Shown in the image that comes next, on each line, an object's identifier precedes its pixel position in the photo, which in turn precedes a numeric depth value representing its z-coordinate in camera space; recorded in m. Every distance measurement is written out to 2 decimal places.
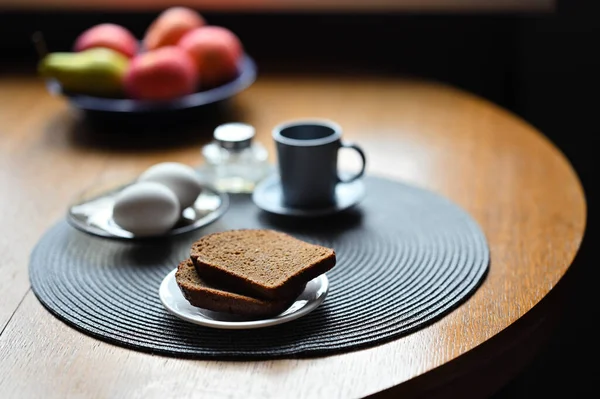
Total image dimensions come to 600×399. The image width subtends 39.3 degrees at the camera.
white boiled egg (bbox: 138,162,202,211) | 1.04
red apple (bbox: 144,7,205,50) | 1.52
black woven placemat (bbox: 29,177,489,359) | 0.79
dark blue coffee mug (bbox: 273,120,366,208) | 1.04
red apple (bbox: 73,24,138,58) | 1.49
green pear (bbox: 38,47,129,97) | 1.41
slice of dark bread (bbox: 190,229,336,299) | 0.81
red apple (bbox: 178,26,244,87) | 1.46
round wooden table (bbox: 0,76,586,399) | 0.74
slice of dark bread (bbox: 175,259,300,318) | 0.80
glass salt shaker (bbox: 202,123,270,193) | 1.16
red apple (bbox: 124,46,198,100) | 1.38
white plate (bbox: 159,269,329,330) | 0.79
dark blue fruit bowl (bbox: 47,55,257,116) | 1.37
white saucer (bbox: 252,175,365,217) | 1.05
